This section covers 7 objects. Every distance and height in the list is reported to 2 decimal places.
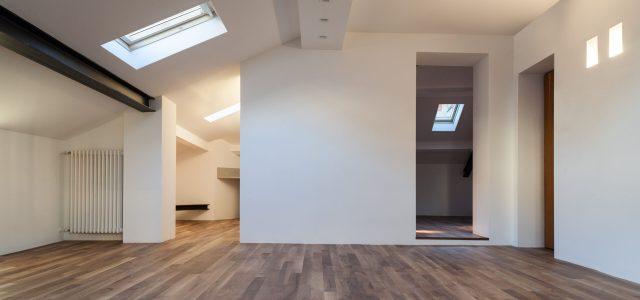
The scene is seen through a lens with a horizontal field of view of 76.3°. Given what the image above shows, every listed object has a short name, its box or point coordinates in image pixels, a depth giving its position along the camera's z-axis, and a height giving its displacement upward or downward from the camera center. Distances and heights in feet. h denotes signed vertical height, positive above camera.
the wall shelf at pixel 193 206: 32.26 -4.25
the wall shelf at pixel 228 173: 33.88 -1.69
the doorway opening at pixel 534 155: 19.04 -0.07
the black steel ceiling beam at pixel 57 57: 10.12 +2.85
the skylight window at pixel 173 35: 15.80 +4.71
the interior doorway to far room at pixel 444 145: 24.44 +0.66
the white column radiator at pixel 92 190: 20.81 -1.91
